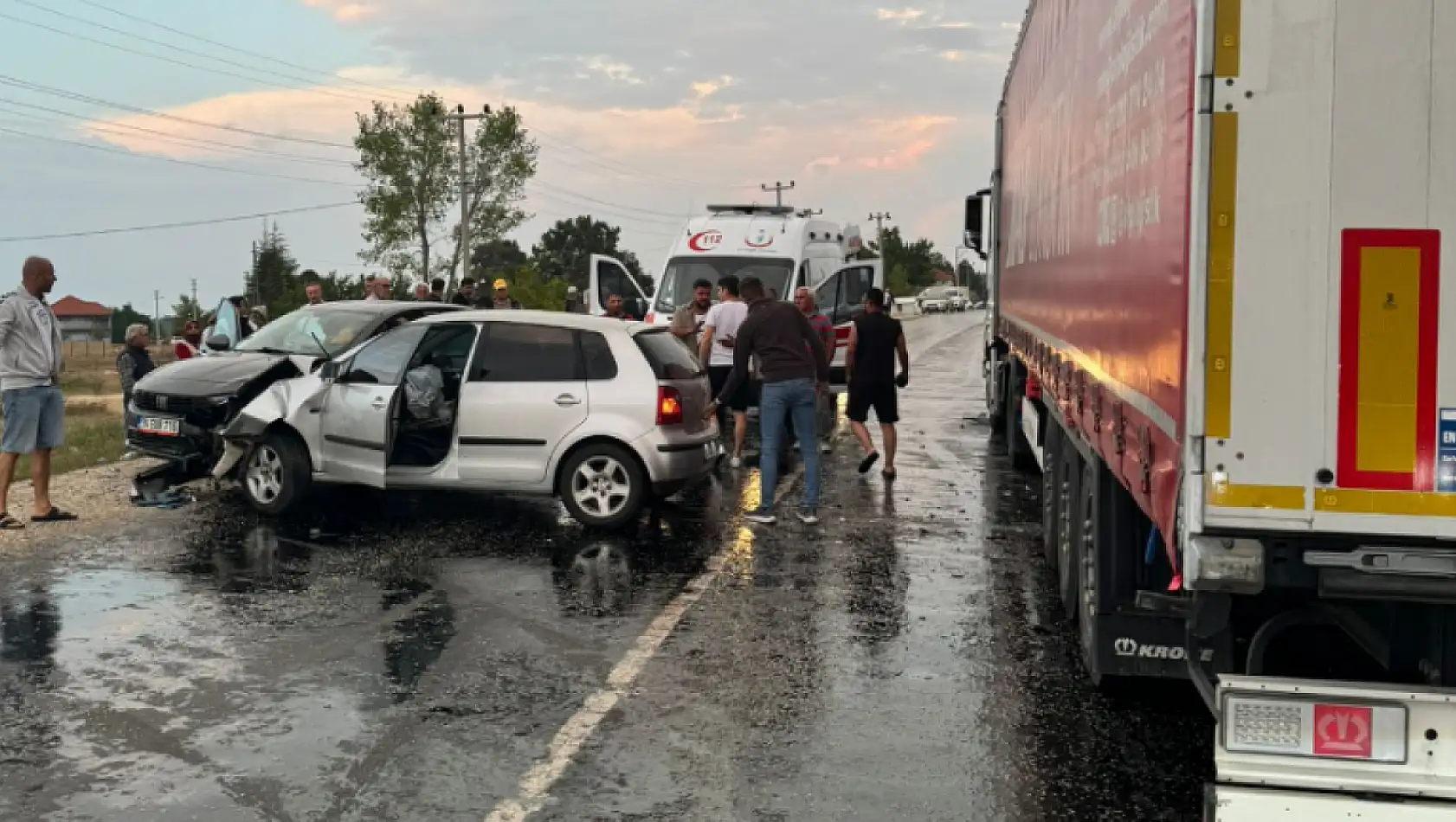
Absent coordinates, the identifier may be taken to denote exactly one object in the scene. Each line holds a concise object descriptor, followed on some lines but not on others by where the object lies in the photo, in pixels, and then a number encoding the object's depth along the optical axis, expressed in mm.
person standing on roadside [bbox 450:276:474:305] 19391
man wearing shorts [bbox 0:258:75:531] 10078
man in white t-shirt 15211
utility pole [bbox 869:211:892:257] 128675
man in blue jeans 10852
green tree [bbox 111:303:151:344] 120575
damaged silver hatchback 10367
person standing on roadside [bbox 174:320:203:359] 14773
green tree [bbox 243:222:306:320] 106438
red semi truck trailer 3475
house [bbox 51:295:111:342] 151875
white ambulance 19953
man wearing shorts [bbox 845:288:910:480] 13328
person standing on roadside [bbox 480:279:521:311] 19016
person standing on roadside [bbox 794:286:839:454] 15586
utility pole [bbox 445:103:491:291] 57406
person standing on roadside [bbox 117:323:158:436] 13266
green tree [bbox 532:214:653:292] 119812
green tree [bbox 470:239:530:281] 75250
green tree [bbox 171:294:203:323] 105938
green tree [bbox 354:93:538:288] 65500
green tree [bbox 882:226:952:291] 149875
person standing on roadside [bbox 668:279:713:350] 15008
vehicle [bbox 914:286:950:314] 97062
